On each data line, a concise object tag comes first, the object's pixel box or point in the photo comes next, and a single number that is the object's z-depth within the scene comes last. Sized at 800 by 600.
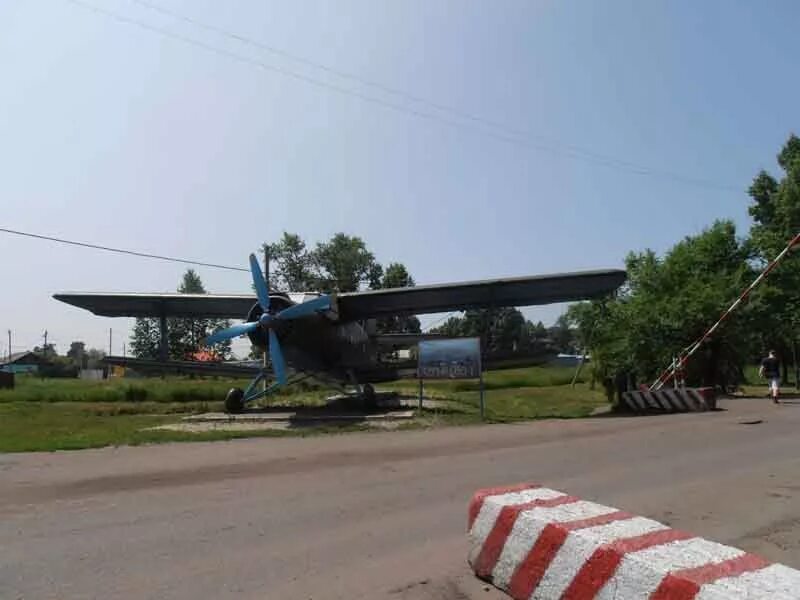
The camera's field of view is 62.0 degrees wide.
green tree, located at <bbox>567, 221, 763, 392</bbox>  23.88
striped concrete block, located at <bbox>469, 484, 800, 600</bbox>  2.92
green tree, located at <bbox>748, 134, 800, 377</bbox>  28.14
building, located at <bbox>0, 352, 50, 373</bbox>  93.56
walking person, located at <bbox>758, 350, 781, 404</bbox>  20.34
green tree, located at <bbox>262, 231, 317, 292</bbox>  73.94
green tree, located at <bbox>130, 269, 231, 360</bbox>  83.00
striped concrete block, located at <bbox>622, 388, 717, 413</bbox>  18.33
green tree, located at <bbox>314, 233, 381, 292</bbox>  74.44
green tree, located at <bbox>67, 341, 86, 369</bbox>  106.41
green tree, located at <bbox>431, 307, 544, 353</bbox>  91.53
